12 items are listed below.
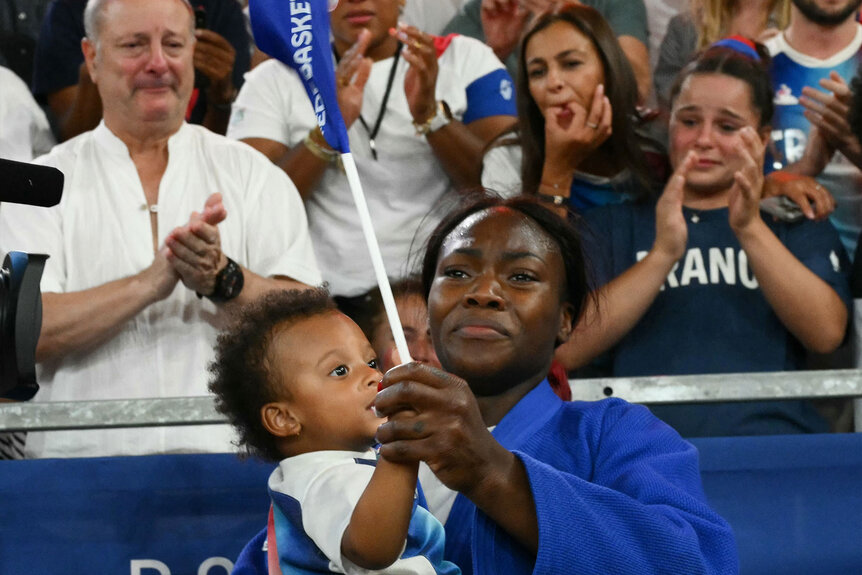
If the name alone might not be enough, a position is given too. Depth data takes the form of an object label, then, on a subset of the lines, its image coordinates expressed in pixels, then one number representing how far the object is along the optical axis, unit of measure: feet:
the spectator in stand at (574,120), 22.44
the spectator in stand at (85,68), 23.71
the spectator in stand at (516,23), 24.75
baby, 11.67
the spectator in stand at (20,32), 24.34
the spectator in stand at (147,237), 20.01
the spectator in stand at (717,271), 20.79
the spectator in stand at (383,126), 22.89
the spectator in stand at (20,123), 22.80
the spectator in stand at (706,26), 24.80
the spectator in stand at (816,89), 23.36
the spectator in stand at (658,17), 25.00
